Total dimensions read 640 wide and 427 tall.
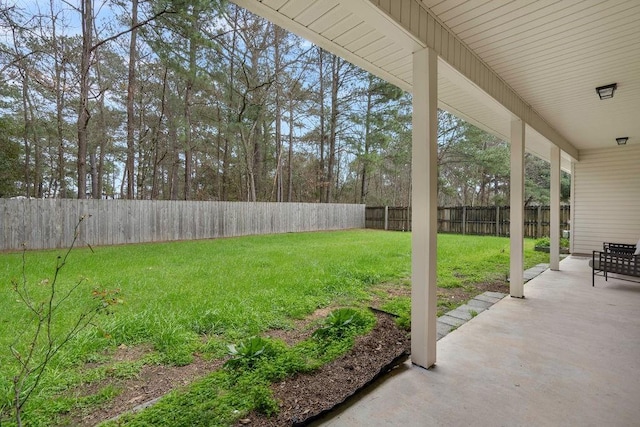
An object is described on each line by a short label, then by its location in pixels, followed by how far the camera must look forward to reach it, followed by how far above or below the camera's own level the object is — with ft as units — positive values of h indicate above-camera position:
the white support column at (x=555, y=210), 17.71 +0.34
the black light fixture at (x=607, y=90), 10.37 +4.47
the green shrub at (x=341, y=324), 8.43 -3.29
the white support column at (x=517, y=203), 12.22 +0.51
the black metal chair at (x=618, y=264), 13.16 -2.27
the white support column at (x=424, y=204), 7.01 +0.26
